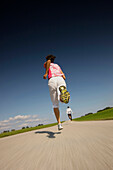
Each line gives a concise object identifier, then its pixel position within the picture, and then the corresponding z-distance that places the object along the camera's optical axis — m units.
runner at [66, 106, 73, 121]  14.63
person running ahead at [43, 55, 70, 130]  3.47
